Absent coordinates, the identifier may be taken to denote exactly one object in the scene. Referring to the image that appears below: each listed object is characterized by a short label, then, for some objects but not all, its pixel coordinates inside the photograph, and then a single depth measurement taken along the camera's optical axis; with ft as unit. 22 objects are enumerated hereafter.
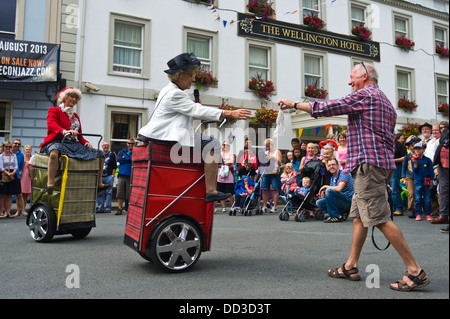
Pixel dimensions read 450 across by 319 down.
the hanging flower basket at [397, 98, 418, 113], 69.41
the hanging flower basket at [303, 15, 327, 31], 61.31
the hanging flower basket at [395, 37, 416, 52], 69.87
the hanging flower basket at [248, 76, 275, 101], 56.13
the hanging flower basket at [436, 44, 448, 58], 70.23
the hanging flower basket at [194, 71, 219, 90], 52.06
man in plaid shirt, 11.08
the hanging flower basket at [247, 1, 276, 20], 56.59
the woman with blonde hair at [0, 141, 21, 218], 31.22
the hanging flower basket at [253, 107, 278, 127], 54.70
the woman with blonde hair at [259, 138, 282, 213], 34.99
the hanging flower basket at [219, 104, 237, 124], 52.37
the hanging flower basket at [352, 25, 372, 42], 66.08
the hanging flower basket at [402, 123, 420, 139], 66.28
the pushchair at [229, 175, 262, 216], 33.35
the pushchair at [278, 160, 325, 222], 28.66
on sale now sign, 40.65
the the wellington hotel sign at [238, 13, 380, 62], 56.90
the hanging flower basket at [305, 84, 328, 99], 60.49
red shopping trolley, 12.82
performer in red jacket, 18.62
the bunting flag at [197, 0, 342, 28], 53.56
